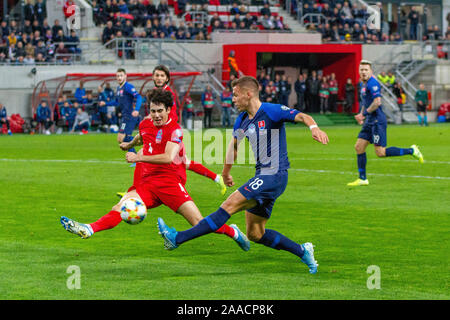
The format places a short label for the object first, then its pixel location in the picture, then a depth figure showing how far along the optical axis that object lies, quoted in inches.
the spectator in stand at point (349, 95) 1823.3
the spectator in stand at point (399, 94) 1819.6
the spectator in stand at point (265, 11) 1946.4
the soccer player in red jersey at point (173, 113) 482.0
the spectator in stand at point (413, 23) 2137.1
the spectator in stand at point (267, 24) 1879.9
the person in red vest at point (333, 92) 1831.9
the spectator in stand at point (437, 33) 2212.7
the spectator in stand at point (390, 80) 1855.3
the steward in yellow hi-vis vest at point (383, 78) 1870.1
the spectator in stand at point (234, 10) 1910.7
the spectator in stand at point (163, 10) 1810.5
